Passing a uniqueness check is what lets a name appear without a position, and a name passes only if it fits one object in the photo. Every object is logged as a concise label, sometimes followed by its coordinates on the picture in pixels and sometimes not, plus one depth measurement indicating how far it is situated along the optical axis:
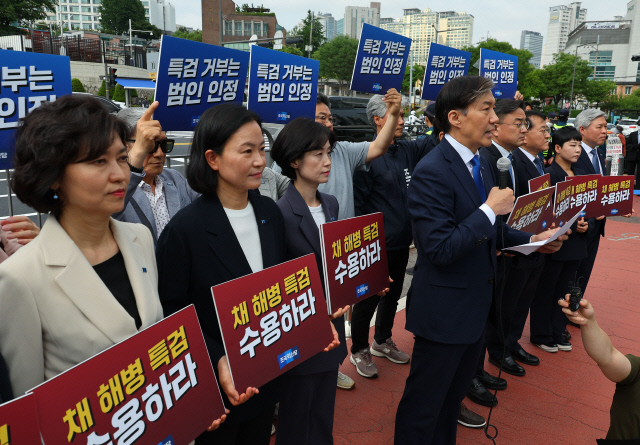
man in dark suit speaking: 2.39
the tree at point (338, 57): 56.31
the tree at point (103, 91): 29.53
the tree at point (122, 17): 78.25
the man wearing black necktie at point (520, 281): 3.81
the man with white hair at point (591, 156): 4.66
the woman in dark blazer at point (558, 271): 4.31
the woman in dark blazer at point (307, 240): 2.29
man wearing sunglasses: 2.33
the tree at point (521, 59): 49.83
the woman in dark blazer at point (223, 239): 1.84
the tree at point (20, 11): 24.78
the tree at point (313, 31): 58.89
